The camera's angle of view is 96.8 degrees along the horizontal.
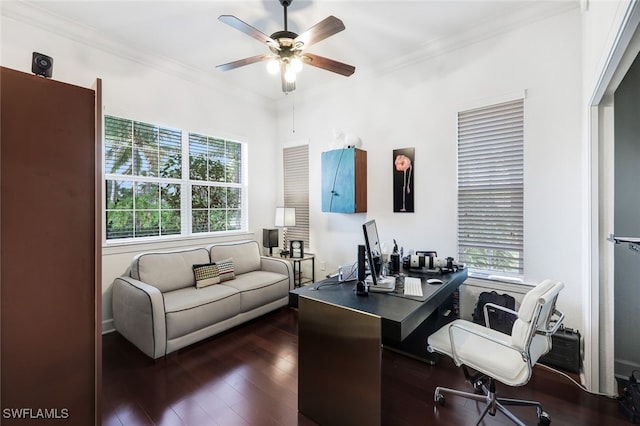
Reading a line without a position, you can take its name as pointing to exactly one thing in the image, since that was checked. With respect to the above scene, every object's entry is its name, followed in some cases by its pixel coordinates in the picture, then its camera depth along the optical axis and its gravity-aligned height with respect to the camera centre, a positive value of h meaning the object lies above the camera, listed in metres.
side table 3.98 -0.81
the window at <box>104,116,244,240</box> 3.15 +0.40
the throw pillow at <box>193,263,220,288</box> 3.18 -0.69
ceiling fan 1.99 +1.31
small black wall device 1.33 +0.71
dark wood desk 1.53 -0.75
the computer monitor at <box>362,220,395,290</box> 1.87 -0.31
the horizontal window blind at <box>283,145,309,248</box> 4.47 +0.43
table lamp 4.29 -0.08
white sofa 2.46 -0.84
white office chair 1.51 -0.85
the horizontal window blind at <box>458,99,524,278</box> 2.75 +0.23
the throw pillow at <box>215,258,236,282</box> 3.39 -0.68
